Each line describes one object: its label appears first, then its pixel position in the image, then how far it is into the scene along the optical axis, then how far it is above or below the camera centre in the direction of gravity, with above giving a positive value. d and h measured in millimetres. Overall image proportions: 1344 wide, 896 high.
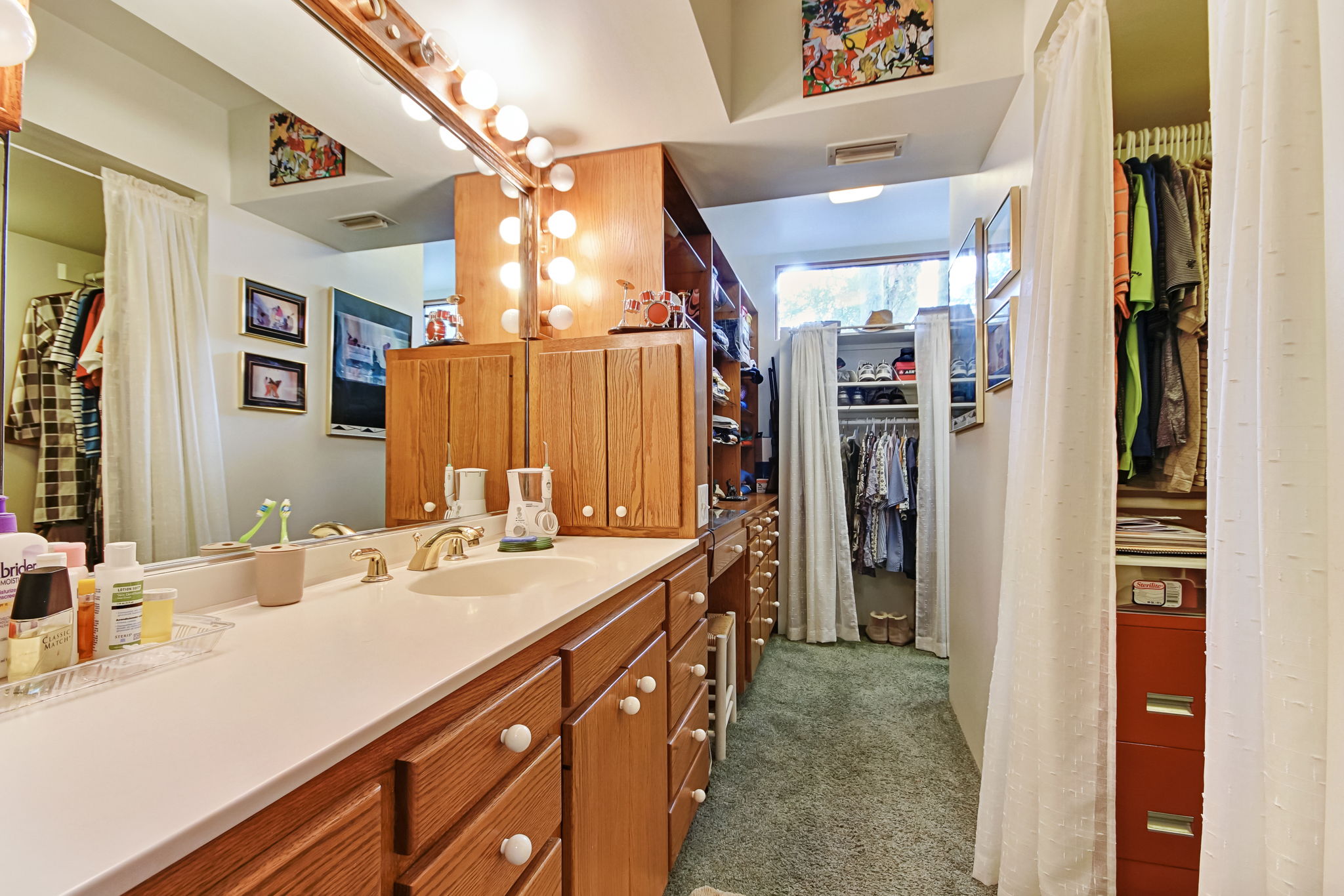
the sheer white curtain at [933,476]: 3412 -205
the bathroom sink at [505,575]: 1320 -336
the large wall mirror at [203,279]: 790 +299
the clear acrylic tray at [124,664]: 583 -268
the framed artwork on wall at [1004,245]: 1647 +638
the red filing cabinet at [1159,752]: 1341 -758
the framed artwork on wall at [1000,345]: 1688 +323
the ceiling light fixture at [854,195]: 2850 +1312
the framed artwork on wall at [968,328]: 2047 +466
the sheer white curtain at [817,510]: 3533 -439
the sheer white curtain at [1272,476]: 645 -40
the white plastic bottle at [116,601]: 707 -207
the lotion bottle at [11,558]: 638 -141
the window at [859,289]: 3975 +1147
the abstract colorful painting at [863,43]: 1721 +1287
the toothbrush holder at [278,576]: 974 -237
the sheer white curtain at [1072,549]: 1281 -252
